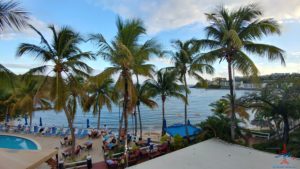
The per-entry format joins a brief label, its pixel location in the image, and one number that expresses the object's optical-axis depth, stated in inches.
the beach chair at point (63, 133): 770.4
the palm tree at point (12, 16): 201.3
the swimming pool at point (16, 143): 671.0
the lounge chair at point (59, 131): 775.7
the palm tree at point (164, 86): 614.9
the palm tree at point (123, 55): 394.0
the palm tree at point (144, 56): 410.0
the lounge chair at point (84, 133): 736.8
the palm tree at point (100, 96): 757.9
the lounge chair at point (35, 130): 806.8
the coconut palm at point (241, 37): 386.9
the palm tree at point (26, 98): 847.7
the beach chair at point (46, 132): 781.9
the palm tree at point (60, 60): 425.1
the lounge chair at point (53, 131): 778.2
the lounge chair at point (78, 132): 744.7
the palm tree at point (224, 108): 605.2
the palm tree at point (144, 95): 637.9
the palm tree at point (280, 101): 416.6
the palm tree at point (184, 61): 571.3
